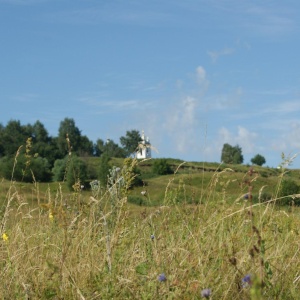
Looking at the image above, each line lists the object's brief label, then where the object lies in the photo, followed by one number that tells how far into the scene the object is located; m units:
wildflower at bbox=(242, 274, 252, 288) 2.60
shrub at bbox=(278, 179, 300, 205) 10.81
